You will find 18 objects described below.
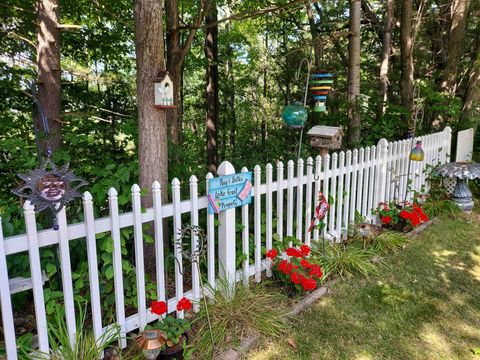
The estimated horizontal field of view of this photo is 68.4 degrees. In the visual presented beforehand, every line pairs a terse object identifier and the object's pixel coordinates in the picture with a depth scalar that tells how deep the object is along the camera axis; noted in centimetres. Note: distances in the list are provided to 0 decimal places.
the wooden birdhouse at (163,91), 258
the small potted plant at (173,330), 223
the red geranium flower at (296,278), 300
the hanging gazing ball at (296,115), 373
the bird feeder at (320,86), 402
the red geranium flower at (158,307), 225
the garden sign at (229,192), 270
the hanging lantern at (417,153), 470
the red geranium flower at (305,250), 332
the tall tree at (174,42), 356
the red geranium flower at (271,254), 316
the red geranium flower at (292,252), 317
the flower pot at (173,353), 221
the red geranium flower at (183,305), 233
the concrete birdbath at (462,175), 529
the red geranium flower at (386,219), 463
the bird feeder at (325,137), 411
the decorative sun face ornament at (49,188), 181
